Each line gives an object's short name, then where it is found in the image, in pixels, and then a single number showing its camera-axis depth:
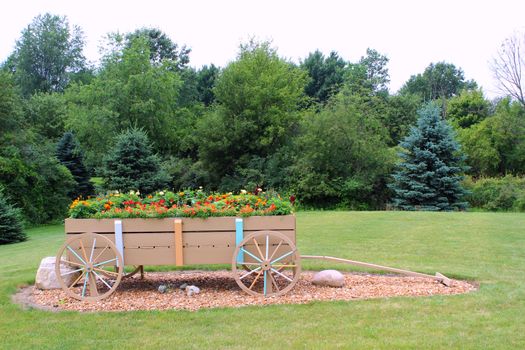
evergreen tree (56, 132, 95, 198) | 26.66
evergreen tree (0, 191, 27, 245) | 16.84
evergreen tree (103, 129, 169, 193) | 20.17
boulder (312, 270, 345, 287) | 6.23
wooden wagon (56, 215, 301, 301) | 5.72
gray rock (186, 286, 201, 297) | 5.97
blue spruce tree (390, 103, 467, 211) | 21.55
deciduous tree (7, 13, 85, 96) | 48.38
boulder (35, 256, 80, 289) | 6.35
